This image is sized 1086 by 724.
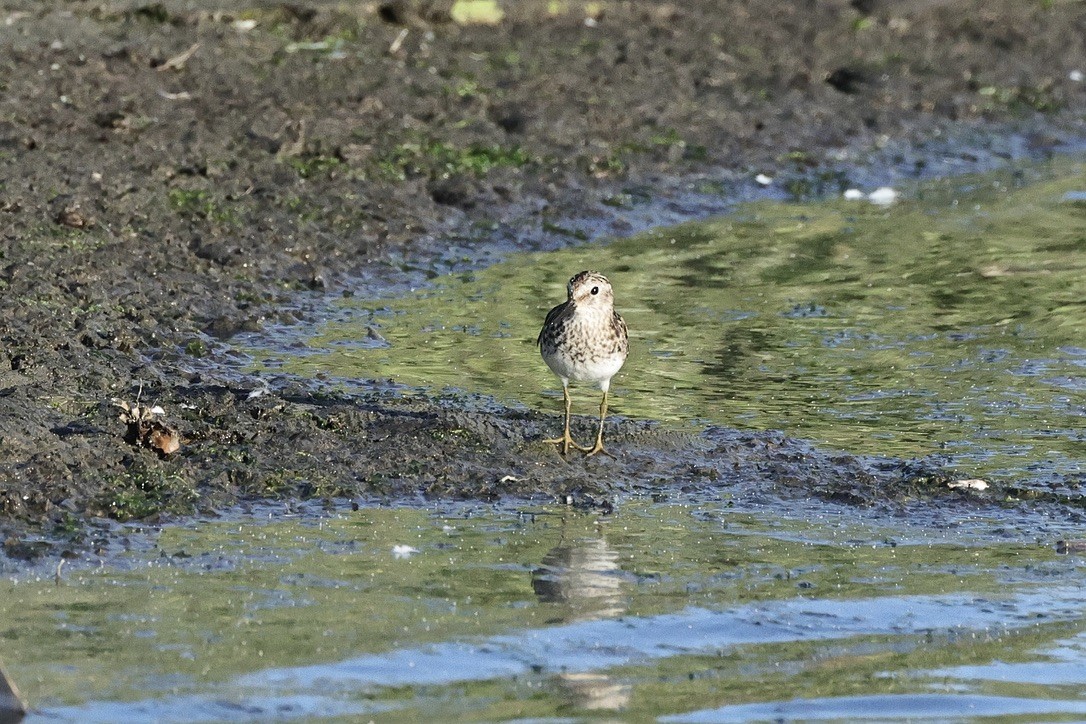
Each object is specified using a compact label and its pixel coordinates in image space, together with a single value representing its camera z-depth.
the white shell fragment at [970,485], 15.82
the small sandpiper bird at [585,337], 16.53
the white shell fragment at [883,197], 28.50
